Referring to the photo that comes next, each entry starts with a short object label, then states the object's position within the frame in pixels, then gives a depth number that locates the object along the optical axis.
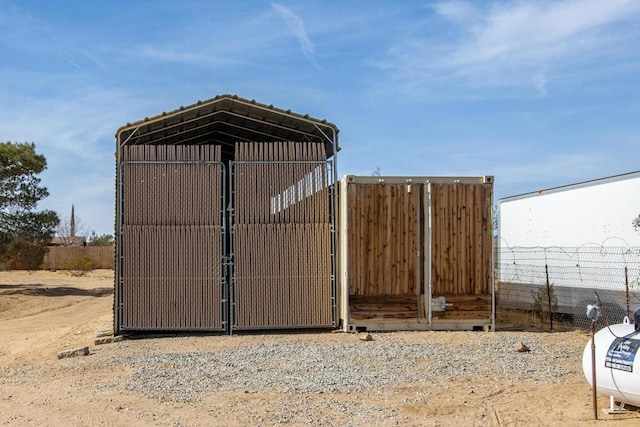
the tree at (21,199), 29.16
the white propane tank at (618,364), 7.20
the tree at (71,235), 69.66
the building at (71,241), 68.26
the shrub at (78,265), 45.44
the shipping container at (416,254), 14.07
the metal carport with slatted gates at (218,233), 14.30
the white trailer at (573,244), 13.26
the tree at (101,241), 67.25
